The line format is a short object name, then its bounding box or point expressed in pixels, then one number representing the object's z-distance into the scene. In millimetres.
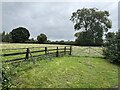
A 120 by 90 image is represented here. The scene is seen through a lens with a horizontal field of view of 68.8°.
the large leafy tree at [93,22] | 19741
